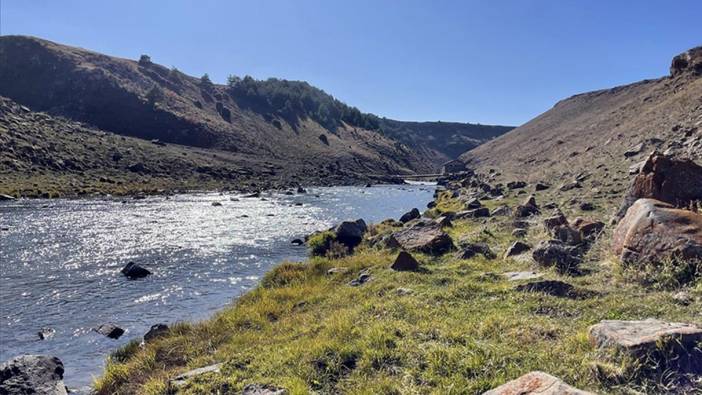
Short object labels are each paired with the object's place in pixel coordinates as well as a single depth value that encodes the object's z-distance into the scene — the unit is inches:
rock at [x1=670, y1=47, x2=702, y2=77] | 1886.1
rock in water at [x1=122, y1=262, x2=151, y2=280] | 799.7
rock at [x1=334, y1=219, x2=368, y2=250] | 972.4
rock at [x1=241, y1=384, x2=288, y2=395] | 297.1
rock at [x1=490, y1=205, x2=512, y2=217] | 894.6
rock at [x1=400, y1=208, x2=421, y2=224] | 1225.4
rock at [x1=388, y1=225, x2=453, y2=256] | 668.7
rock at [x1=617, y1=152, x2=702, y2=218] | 497.4
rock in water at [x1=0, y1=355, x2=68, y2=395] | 365.7
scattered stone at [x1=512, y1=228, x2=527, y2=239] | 672.4
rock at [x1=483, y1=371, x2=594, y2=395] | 191.5
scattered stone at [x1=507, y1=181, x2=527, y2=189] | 1466.5
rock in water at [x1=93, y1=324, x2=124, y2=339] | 535.8
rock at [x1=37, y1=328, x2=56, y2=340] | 525.5
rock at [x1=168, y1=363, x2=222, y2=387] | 335.1
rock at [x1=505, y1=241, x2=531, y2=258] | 557.5
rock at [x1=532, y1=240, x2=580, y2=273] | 458.6
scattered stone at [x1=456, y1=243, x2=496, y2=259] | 586.9
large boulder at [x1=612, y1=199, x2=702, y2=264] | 369.7
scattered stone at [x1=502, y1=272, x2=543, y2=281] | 450.9
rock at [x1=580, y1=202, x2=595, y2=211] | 783.1
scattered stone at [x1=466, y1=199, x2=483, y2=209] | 1140.6
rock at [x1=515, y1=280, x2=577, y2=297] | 390.7
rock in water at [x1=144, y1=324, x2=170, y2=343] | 490.9
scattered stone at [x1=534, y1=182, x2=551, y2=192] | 1240.8
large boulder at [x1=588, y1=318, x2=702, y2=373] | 242.1
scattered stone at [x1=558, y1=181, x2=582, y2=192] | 1081.6
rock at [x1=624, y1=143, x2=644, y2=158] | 1179.9
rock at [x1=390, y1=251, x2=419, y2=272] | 566.9
